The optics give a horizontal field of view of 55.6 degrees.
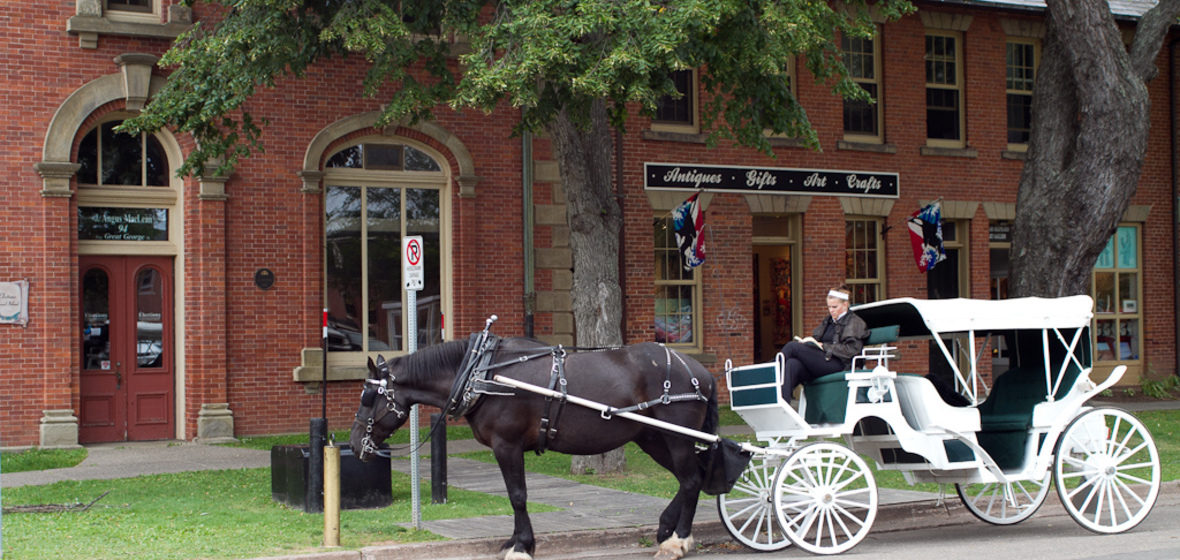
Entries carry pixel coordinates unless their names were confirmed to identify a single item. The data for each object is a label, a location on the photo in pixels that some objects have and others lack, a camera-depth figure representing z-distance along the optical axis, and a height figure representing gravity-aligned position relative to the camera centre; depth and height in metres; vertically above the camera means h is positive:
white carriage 8.57 -1.17
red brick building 14.95 +1.02
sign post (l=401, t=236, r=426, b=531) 9.11 +0.02
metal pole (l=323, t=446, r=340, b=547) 8.29 -1.59
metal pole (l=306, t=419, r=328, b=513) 9.83 -1.60
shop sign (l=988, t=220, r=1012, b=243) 21.81 +1.00
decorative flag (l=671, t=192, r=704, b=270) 17.67 +0.87
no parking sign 9.28 +0.23
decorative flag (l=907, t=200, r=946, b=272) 19.69 +0.87
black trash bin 10.27 -1.77
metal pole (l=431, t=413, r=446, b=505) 10.66 -1.73
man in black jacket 8.84 -0.53
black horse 8.22 -0.91
